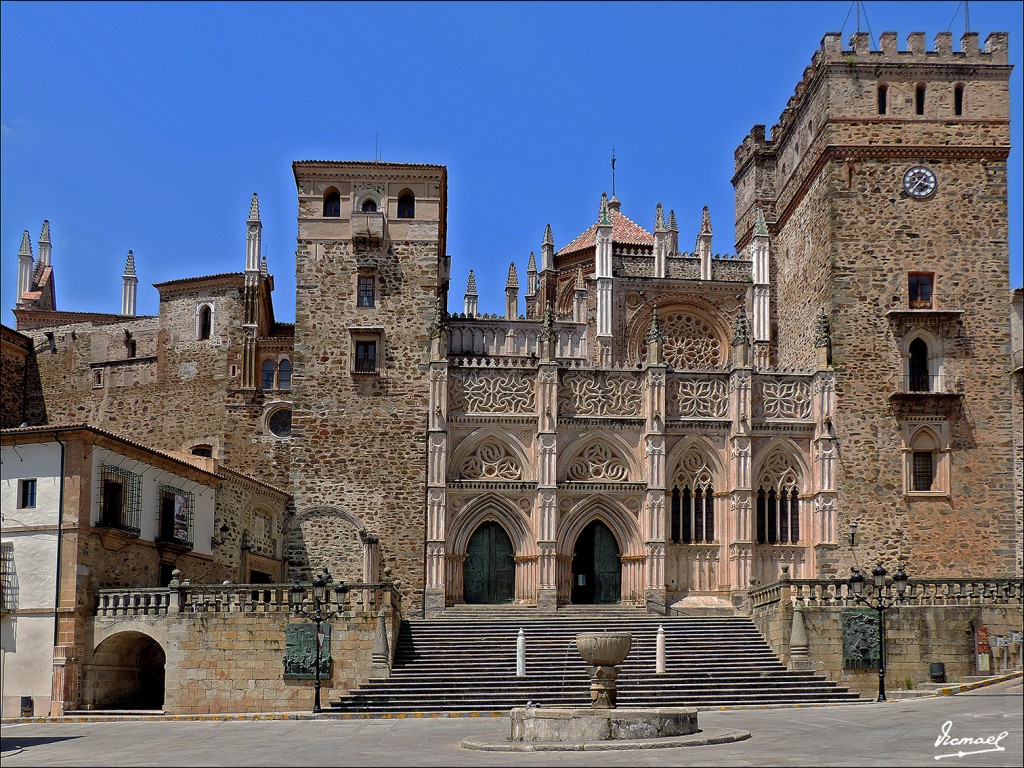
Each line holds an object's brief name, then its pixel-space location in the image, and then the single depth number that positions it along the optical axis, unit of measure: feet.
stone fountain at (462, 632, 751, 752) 73.26
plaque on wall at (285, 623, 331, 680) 111.24
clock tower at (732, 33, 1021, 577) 138.00
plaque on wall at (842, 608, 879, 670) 113.91
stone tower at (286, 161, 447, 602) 140.15
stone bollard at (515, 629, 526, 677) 110.32
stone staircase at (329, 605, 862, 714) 106.22
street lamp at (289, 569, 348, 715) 108.58
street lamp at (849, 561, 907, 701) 106.02
